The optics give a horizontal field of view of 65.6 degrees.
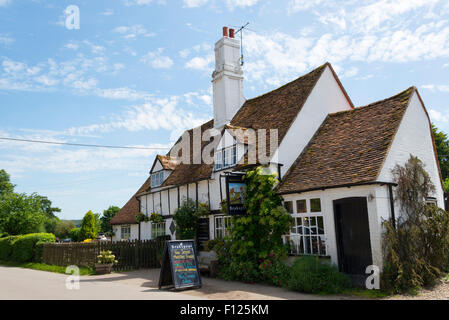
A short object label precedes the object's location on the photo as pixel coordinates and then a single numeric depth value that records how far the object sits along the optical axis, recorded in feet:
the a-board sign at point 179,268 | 32.81
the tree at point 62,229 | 197.36
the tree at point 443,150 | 99.66
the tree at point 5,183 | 168.86
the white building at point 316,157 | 32.55
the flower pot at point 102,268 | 45.16
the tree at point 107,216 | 204.95
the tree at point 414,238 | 28.87
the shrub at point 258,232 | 35.81
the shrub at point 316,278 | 29.68
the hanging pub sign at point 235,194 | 38.17
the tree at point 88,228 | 87.30
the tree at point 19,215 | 76.48
